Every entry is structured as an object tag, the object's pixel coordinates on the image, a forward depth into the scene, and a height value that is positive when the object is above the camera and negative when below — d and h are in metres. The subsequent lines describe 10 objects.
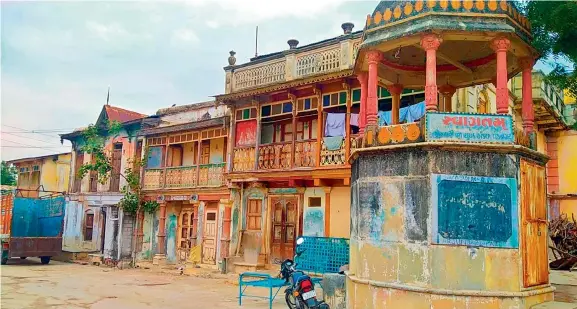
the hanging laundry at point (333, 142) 14.83 +2.26
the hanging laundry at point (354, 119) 14.70 +2.90
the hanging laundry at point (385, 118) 13.88 +2.80
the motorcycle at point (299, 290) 9.04 -1.31
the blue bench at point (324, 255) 12.05 -0.87
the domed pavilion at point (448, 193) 8.21 +0.49
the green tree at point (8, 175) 45.16 +3.14
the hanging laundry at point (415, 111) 13.05 +2.83
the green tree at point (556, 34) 8.74 +3.47
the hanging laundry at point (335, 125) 14.95 +2.79
